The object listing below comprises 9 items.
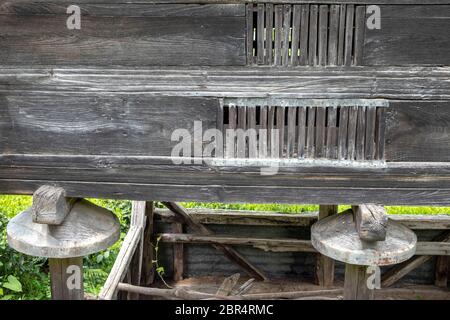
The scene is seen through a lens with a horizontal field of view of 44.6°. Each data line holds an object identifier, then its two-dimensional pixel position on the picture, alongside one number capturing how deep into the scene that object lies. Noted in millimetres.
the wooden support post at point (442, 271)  5727
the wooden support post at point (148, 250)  5758
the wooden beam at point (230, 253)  5750
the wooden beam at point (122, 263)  4581
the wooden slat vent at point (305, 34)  2832
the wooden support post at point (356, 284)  3381
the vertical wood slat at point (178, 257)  5895
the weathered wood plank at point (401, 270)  5516
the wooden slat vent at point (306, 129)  2941
